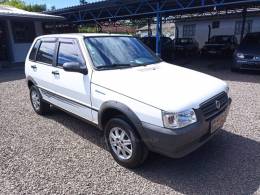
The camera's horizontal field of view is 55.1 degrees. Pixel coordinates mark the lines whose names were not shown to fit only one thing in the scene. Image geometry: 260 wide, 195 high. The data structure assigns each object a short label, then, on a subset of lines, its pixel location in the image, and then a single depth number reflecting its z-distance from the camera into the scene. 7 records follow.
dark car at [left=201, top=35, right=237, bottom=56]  16.58
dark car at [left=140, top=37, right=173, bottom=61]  16.66
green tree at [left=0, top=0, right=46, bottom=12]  45.10
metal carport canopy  13.44
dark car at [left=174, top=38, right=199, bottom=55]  19.33
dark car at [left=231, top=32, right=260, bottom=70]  10.21
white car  2.95
